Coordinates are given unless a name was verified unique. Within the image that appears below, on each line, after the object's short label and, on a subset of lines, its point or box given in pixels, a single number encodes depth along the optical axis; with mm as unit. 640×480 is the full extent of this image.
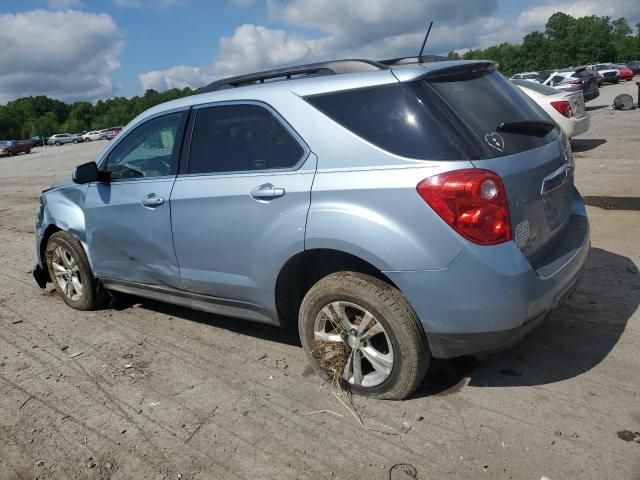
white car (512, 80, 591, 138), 11922
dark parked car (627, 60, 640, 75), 59969
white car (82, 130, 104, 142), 79625
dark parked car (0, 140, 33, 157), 53094
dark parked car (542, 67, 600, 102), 25647
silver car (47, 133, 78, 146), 80562
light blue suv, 2809
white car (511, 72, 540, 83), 38925
